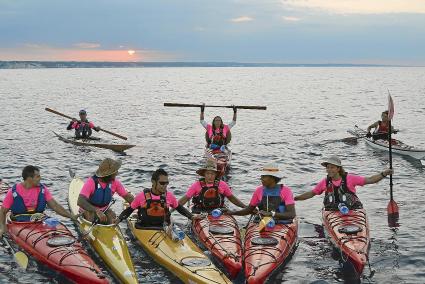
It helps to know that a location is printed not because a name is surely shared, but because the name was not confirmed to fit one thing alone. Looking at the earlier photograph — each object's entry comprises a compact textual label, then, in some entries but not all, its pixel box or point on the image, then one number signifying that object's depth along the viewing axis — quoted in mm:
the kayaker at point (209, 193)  12641
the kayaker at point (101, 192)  11562
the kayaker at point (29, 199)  11430
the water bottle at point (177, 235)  10992
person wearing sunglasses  11195
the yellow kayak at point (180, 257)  9704
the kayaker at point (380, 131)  25375
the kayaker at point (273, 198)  11727
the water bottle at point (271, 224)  11475
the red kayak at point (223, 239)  10555
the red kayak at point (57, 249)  9953
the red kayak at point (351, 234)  10657
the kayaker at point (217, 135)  21391
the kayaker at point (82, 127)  26469
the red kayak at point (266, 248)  10062
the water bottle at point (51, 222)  11328
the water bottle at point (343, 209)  12281
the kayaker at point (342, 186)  12562
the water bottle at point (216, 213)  12211
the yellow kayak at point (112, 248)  10180
